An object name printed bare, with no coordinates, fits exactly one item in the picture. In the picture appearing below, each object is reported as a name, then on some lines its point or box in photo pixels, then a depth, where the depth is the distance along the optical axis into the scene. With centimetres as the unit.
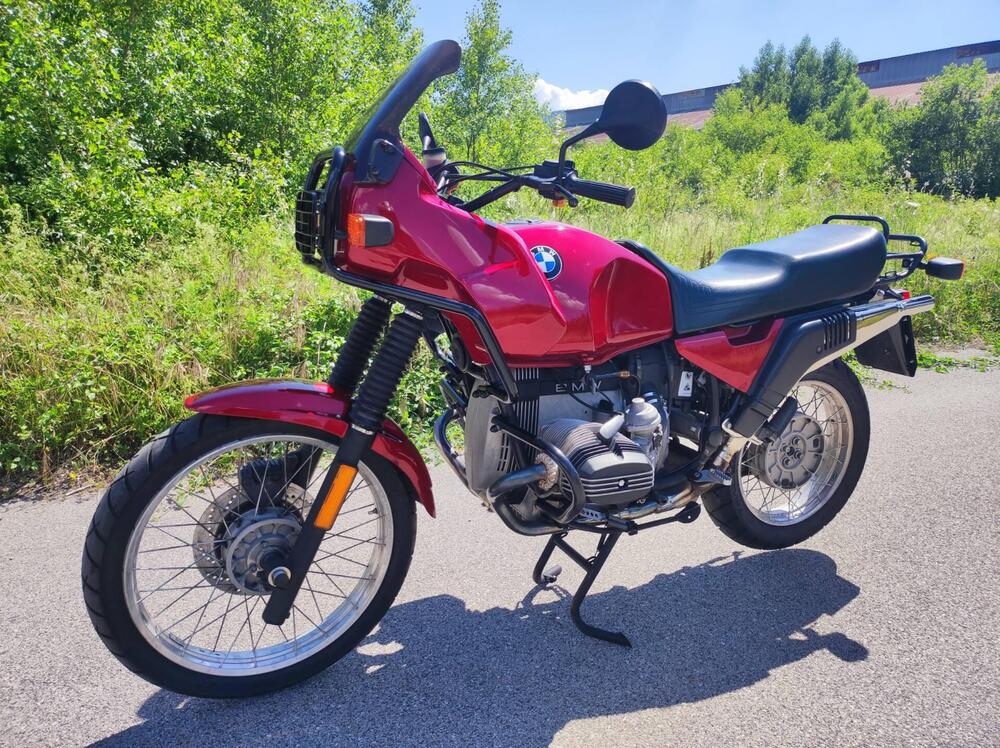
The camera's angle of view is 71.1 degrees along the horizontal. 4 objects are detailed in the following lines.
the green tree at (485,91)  1655
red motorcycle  202
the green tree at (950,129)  2739
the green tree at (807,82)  5000
